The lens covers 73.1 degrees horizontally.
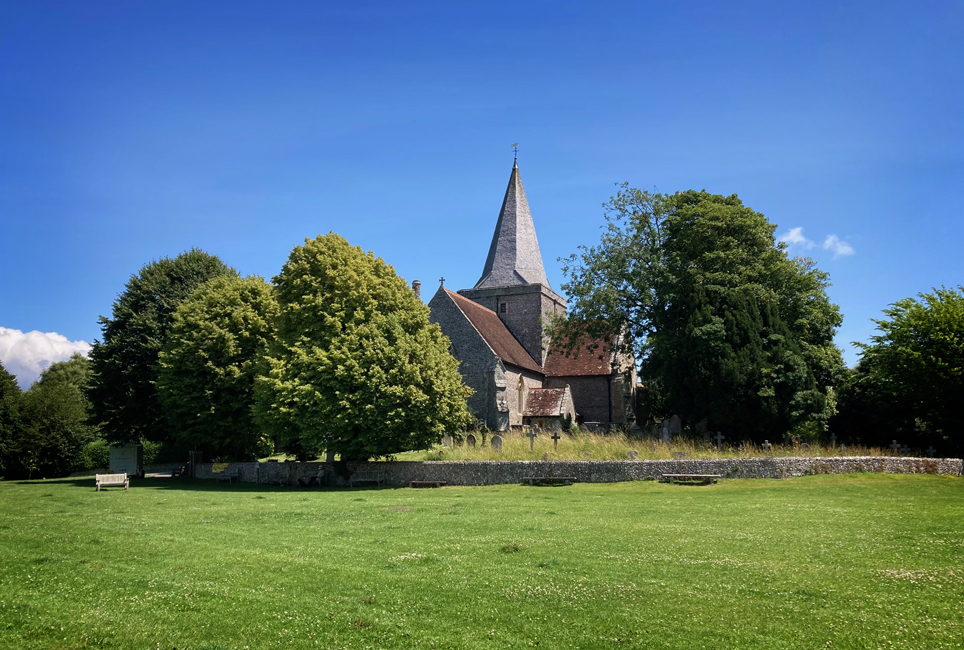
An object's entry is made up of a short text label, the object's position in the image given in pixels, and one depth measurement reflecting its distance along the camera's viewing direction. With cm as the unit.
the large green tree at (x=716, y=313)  2911
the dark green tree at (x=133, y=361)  3547
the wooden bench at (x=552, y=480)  2323
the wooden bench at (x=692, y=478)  2208
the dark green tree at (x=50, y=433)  3603
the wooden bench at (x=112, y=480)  2505
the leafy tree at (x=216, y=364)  3109
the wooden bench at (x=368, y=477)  2592
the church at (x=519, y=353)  3906
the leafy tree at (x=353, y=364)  2509
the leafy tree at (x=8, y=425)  3519
